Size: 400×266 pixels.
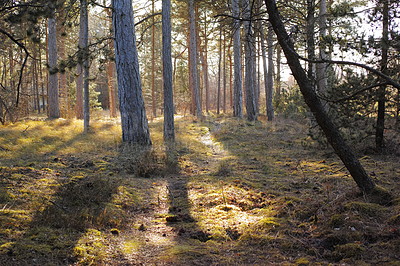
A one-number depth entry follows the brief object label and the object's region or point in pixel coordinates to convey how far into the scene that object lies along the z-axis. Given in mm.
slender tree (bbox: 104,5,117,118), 24098
